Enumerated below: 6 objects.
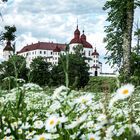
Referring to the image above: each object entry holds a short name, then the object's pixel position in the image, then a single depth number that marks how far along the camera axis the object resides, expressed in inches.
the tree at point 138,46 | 1370.7
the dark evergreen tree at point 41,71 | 2611.2
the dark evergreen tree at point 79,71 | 2601.6
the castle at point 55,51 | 4941.3
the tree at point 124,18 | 741.1
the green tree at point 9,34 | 1029.9
